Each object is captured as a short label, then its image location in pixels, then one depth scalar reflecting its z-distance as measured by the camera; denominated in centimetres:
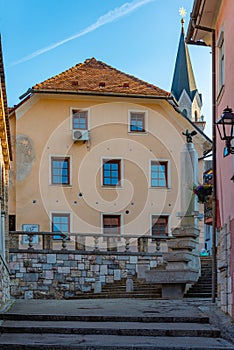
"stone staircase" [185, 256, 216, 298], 1707
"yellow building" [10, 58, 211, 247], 3109
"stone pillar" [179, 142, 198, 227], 1902
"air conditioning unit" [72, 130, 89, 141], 3142
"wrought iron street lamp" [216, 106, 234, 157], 988
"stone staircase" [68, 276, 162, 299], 1830
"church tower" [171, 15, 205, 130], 5434
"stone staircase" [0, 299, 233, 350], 906
